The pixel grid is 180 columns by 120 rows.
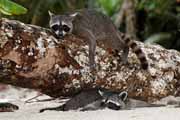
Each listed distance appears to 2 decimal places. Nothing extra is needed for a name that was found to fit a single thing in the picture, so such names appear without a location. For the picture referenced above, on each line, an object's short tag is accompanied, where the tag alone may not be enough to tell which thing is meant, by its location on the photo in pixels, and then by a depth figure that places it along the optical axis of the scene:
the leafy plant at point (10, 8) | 10.62
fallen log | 10.74
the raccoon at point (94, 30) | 11.82
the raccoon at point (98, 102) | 10.81
